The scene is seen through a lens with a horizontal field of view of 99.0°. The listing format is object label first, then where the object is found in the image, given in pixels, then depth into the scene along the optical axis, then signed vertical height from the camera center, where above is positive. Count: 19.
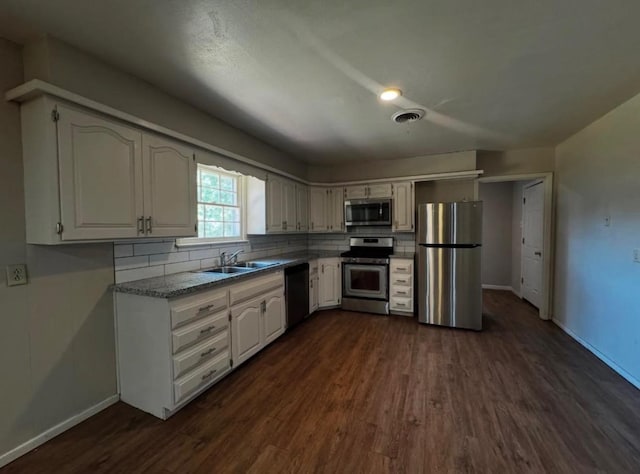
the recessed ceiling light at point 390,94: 2.18 +1.09
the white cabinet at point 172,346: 1.93 -0.88
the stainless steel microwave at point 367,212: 4.25 +0.27
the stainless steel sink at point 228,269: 2.90 -0.43
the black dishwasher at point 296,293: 3.45 -0.85
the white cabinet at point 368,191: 4.31 +0.60
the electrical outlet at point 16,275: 1.60 -0.25
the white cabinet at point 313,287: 4.07 -0.88
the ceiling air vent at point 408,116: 2.56 +1.09
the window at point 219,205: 2.97 +0.30
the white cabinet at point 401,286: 4.04 -0.87
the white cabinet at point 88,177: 1.56 +0.35
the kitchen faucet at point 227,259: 3.09 -0.33
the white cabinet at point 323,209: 4.62 +0.34
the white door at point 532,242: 4.18 -0.26
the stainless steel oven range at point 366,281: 4.14 -0.82
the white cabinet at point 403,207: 4.17 +0.32
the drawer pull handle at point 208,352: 2.16 -0.98
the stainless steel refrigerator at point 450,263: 3.50 -0.48
